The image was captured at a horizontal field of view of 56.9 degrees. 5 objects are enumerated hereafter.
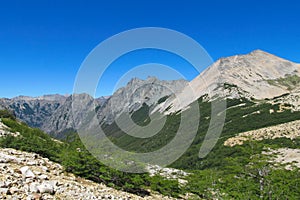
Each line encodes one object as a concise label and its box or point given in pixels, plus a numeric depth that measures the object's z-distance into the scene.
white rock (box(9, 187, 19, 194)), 12.31
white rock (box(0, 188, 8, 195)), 11.98
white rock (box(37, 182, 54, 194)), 13.75
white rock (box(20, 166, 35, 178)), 14.87
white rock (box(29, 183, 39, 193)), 13.31
